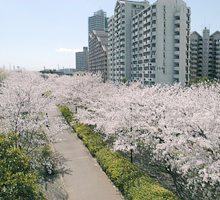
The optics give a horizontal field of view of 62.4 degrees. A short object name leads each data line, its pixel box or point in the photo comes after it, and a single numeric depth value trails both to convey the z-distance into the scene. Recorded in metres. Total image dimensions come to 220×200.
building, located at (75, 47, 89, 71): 173.00
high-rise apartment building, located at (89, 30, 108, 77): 85.88
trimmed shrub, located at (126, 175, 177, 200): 7.25
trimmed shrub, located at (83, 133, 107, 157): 13.52
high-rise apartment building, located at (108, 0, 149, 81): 60.31
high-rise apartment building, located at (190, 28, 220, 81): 73.31
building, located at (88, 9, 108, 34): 181.38
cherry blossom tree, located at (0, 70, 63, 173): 10.55
